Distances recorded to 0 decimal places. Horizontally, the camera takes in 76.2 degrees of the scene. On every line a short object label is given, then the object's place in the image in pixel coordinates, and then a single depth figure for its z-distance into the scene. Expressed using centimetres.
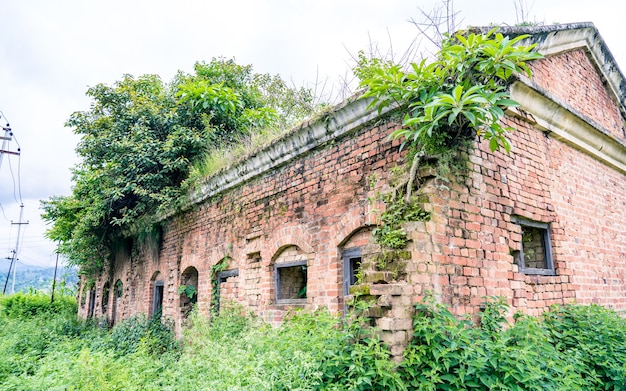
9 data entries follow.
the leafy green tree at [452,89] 368
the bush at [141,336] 855
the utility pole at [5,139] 2278
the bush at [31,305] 1992
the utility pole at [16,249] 3709
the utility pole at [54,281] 2189
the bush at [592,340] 415
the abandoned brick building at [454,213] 416
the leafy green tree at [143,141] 963
